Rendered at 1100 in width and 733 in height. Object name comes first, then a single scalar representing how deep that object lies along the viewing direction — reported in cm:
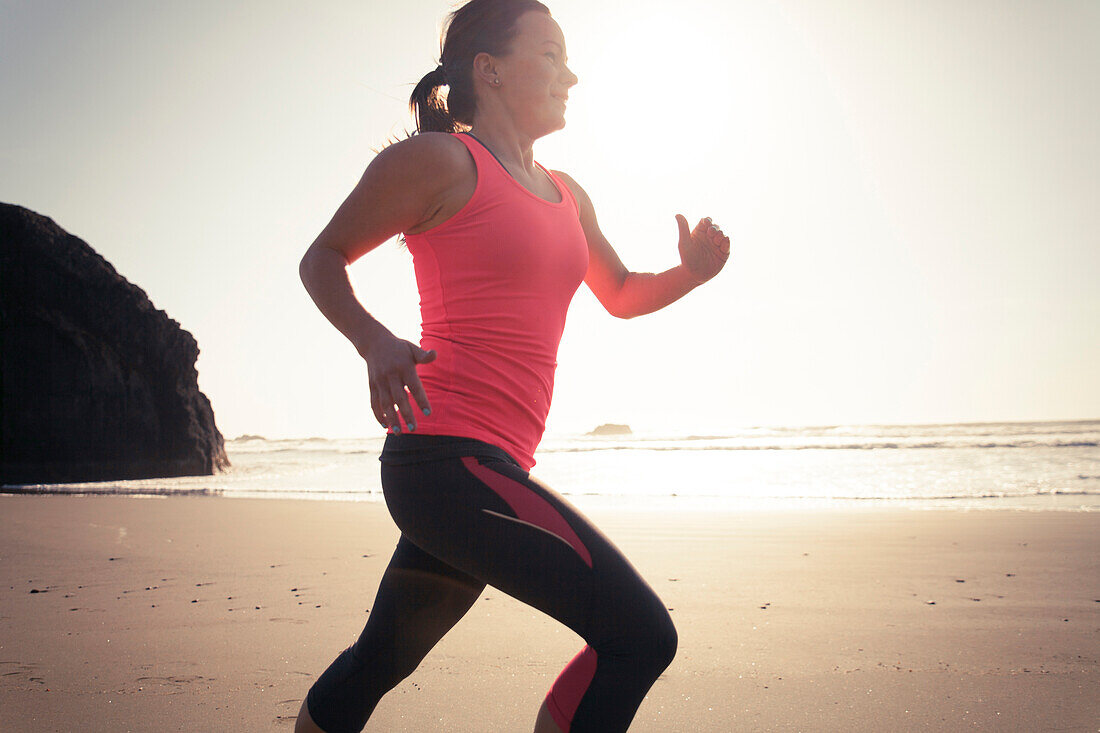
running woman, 125
